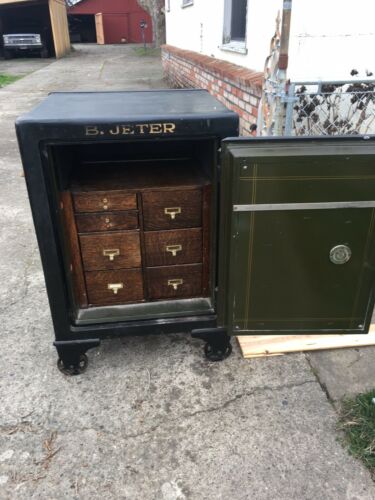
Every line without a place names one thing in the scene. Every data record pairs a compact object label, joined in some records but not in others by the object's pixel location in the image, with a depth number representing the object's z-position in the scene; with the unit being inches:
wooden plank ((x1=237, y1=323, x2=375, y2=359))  99.3
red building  1274.6
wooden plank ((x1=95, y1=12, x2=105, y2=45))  1285.3
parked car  816.9
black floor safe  70.9
